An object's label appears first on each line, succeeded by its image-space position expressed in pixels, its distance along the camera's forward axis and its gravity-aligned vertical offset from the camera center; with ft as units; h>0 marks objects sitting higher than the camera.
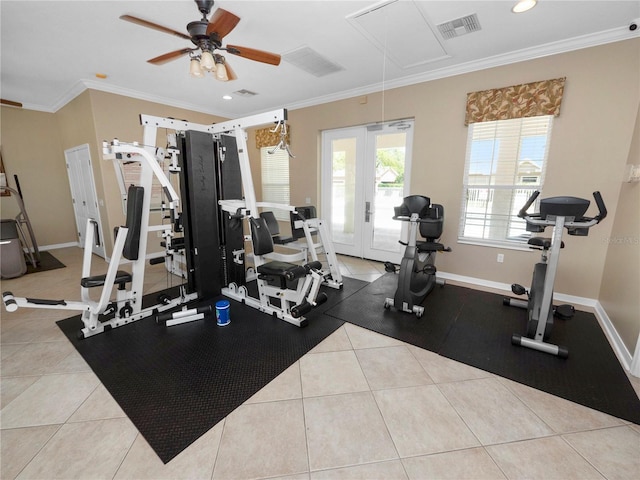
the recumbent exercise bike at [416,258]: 9.55 -2.68
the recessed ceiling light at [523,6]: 7.34 +4.70
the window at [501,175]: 10.63 +0.35
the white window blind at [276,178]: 18.92 +0.46
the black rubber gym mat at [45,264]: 14.60 -4.28
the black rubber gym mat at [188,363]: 5.42 -4.45
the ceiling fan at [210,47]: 6.59 +3.63
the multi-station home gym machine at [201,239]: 8.15 -1.84
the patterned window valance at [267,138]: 17.83 +3.08
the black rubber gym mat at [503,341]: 6.19 -4.46
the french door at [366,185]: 14.29 -0.04
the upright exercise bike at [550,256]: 6.95 -1.89
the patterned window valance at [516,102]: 9.84 +3.04
